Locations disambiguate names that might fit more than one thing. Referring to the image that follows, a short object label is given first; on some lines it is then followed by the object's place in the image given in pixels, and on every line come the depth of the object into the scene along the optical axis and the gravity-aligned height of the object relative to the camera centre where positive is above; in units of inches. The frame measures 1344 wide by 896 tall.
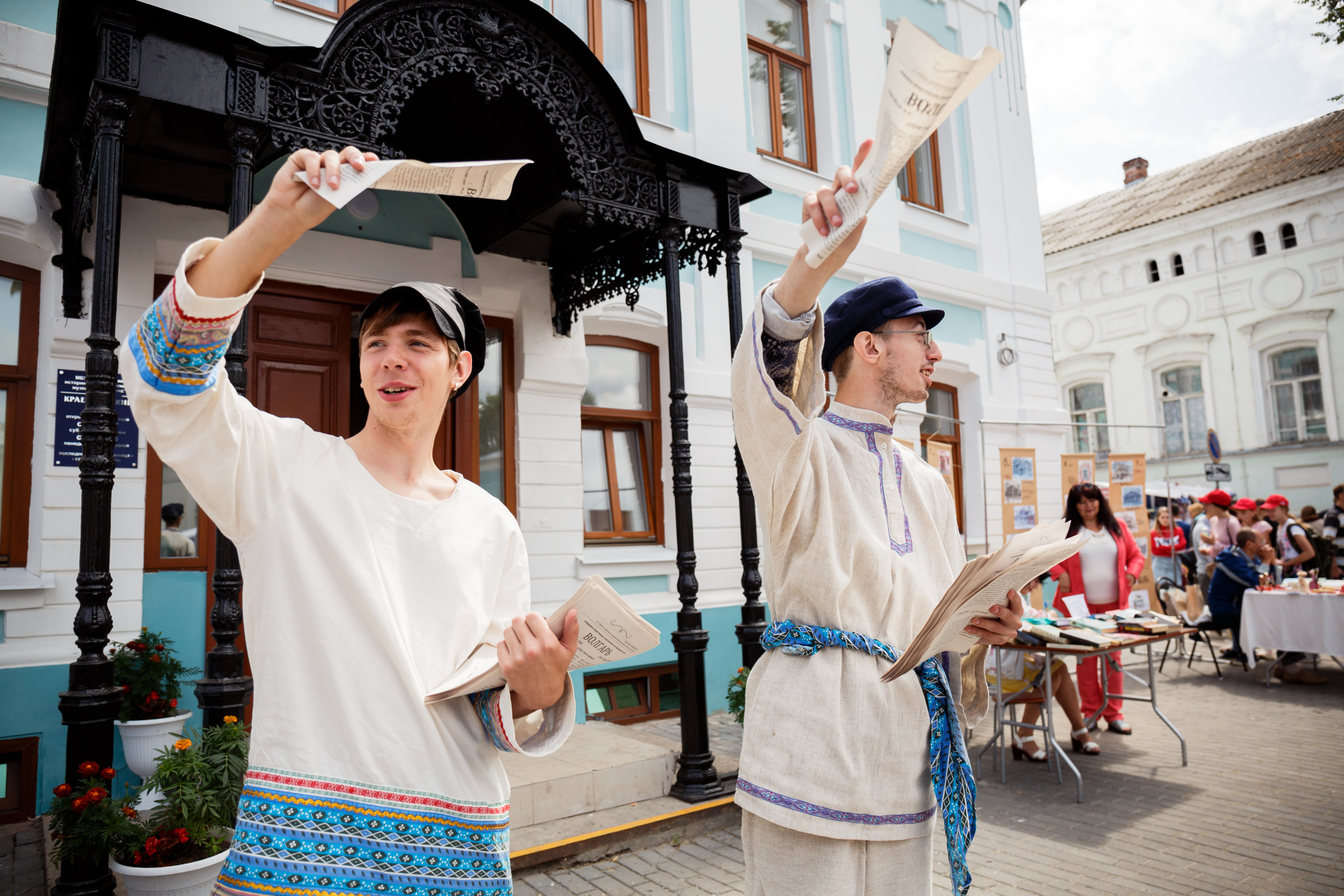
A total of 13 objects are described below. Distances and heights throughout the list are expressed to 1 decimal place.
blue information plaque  178.7 +27.8
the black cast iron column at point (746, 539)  202.2 -3.5
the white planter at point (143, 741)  168.9 -39.3
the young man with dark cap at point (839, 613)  71.1 -8.5
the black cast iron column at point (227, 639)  132.4 -15.3
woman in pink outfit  249.4 -15.3
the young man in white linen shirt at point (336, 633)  48.3 -6.1
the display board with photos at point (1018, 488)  372.2 +12.1
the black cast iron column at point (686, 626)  185.0 -22.8
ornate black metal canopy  143.9 +84.3
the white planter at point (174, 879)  115.5 -46.2
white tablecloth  296.0 -42.9
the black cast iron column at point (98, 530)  122.7 +2.9
